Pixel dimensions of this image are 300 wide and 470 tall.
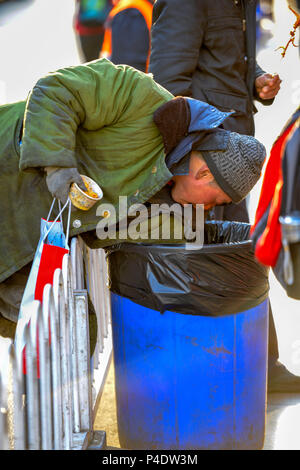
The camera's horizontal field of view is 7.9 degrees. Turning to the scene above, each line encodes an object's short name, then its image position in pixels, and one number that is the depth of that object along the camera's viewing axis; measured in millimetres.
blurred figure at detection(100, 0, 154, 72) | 9230
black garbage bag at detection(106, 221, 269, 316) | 7584
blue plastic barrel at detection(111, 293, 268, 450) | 7631
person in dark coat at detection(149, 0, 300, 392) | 8126
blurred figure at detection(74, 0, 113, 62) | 11513
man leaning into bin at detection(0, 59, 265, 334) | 7487
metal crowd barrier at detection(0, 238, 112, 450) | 7053
